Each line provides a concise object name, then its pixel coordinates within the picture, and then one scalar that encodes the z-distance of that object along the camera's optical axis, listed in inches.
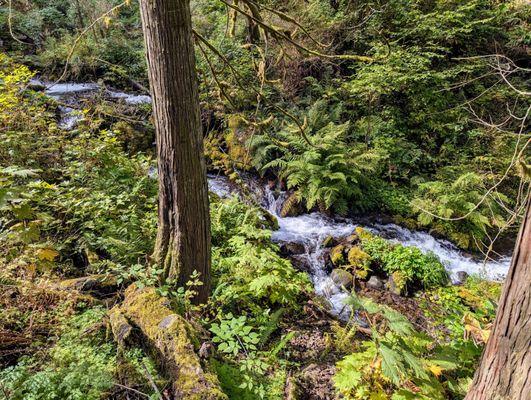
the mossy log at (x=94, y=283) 120.0
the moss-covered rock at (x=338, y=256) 233.6
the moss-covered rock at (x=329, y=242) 252.2
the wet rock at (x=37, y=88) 334.5
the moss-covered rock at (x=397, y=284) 209.1
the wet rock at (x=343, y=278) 216.4
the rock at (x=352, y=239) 250.1
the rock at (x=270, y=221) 255.4
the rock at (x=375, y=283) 213.8
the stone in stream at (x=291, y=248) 241.3
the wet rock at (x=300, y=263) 227.6
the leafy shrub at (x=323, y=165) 285.0
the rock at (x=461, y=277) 232.0
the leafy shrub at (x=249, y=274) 132.6
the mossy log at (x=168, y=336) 73.2
